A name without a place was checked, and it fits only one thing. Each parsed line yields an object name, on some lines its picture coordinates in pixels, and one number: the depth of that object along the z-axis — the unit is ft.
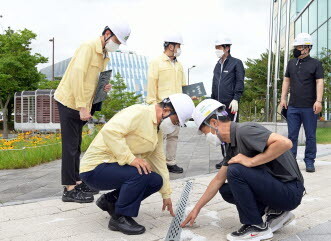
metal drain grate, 8.58
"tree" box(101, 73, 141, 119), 73.22
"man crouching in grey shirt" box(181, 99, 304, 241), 7.84
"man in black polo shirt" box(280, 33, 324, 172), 16.55
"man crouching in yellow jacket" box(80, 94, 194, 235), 8.74
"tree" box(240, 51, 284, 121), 62.90
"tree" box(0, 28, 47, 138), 75.92
